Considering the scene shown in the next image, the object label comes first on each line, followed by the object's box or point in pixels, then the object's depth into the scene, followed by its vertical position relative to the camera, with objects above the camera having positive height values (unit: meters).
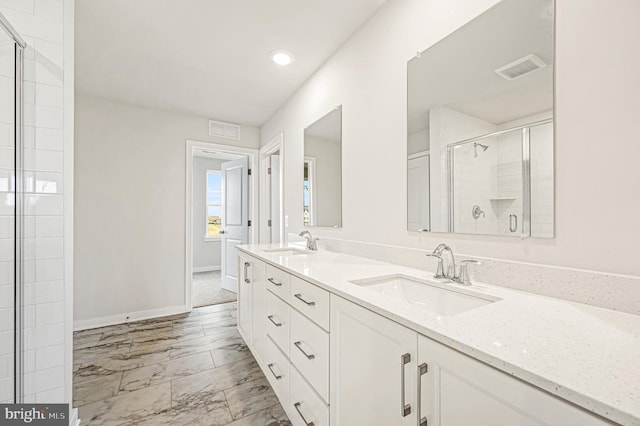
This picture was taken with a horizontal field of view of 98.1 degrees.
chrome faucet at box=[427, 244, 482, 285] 1.16 -0.24
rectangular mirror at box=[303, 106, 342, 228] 2.20 +0.35
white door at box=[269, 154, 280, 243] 3.79 +0.27
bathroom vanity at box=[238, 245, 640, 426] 0.51 -0.34
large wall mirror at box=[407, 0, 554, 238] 1.01 +0.37
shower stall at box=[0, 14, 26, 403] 1.32 -0.02
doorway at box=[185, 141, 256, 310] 3.63 -0.11
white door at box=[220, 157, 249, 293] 4.11 -0.03
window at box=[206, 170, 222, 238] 6.13 +0.19
